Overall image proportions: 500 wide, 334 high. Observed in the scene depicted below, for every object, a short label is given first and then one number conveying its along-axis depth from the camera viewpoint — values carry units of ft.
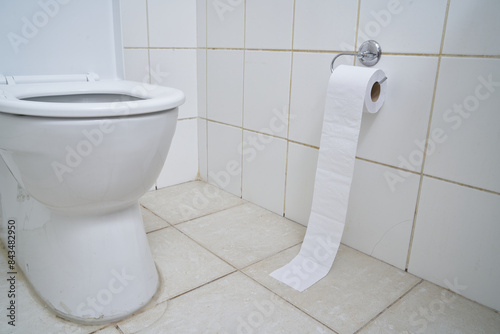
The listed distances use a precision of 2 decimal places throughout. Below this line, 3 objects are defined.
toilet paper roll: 2.86
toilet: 2.07
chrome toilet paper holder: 3.02
